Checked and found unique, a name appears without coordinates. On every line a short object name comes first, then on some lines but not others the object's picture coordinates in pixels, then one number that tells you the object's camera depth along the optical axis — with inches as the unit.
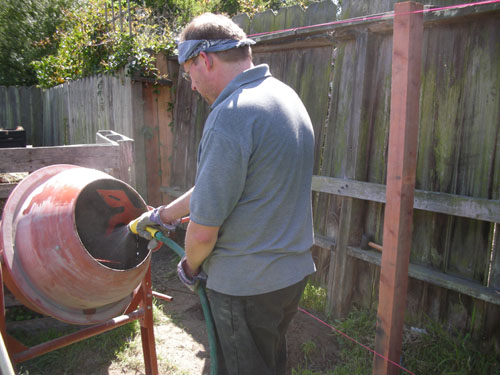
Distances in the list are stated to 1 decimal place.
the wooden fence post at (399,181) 81.0
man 57.9
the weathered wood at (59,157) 104.3
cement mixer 80.1
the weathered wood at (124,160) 118.4
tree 471.8
